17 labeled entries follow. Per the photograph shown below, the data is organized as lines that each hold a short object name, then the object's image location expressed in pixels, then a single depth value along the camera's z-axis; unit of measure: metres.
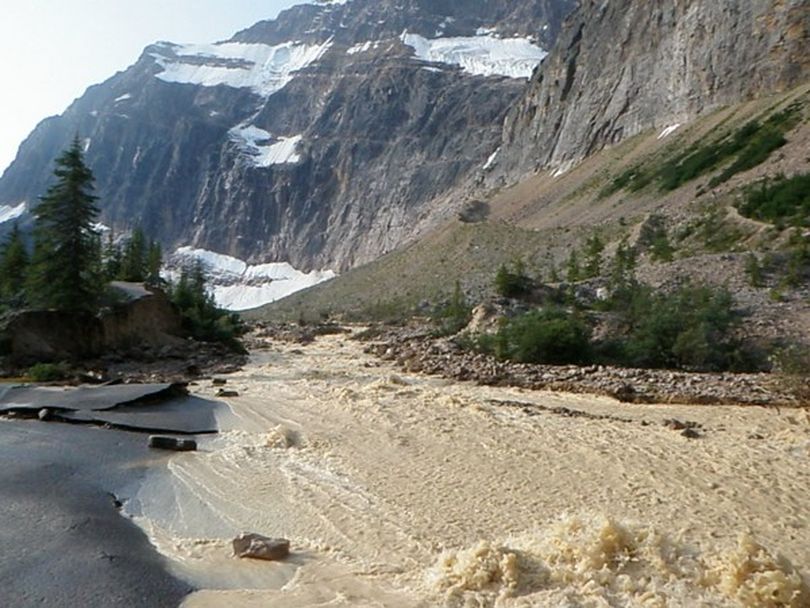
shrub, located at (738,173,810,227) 29.12
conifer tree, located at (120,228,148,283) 36.66
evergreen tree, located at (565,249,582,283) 31.04
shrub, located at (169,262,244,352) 30.00
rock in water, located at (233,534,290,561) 7.25
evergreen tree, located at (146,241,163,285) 40.90
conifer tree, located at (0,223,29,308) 29.14
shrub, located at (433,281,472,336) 26.44
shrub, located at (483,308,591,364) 18.75
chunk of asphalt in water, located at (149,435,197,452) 11.89
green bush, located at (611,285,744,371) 17.03
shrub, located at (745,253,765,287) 21.59
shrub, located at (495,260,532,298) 26.55
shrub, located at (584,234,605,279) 31.86
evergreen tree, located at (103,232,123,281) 37.75
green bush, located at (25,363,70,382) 19.19
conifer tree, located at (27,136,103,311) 24.06
